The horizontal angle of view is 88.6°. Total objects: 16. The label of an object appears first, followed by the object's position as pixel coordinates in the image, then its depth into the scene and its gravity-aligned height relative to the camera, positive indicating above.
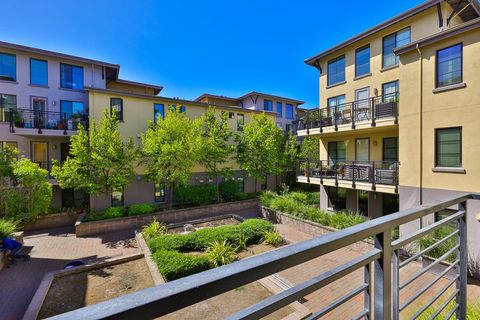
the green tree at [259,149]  20.55 +0.64
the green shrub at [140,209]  15.87 -3.40
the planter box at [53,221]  15.15 -4.03
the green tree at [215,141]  18.73 +1.19
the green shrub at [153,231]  12.81 -3.96
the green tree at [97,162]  14.21 -0.26
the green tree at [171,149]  16.23 +0.54
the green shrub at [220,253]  9.44 -3.86
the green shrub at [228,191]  20.95 -2.92
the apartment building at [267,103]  28.27 +6.60
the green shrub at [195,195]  18.67 -2.93
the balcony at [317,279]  0.76 -0.47
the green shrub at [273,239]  11.54 -3.89
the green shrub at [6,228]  11.09 -3.23
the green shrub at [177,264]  8.16 -3.71
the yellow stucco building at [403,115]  9.23 +1.93
